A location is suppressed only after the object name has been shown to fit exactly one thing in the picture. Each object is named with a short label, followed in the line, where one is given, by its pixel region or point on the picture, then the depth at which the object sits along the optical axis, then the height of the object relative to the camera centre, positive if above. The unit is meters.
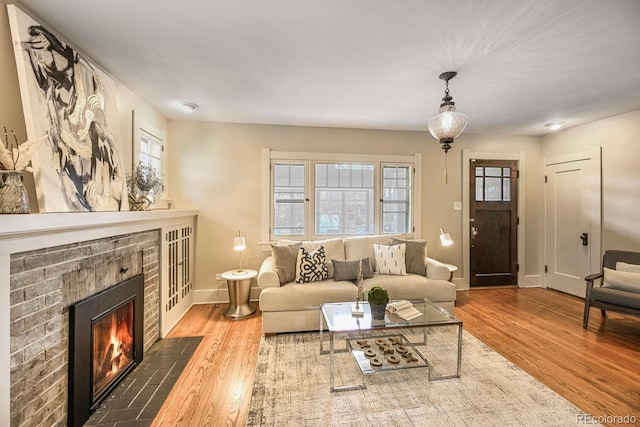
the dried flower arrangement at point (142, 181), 2.66 +0.31
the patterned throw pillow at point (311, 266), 3.17 -0.62
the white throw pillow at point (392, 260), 3.40 -0.57
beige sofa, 2.86 -0.84
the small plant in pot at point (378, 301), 2.23 -0.71
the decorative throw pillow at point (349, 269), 3.27 -0.67
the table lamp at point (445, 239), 3.81 -0.35
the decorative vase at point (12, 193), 1.26 +0.09
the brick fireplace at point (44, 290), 1.21 -0.43
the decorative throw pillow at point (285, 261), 3.14 -0.56
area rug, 1.71 -1.27
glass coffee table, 2.07 -1.13
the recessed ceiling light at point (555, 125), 3.85 +1.28
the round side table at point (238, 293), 3.28 -0.97
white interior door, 3.80 -0.08
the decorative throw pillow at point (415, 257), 3.48 -0.55
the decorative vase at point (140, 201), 2.62 +0.11
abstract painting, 1.55 +0.61
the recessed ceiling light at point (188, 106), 3.12 +1.24
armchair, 2.66 -0.81
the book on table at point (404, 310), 2.27 -0.83
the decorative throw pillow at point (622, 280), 2.78 -0.68
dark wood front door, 4.41 -0.12
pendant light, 2.29 +0.78
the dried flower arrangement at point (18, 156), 1.33 +0.27
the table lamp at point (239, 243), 3.36 -0.37
